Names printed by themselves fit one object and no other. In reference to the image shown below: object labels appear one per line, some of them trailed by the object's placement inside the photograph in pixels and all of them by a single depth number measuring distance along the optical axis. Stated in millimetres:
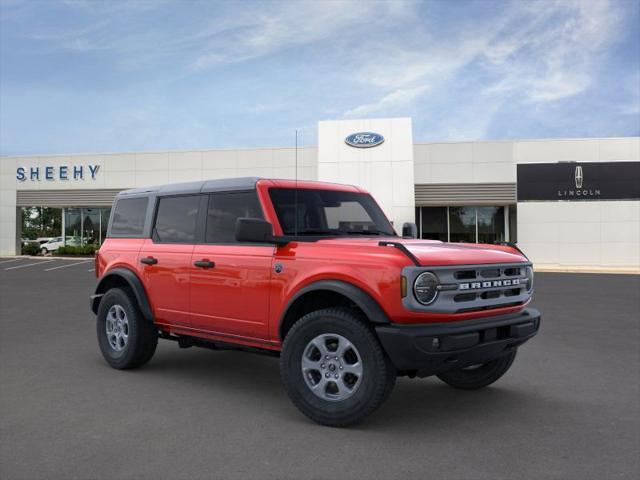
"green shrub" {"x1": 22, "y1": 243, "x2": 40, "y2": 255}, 35062
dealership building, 27844
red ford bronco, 4152
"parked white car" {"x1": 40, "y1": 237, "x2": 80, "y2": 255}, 35875
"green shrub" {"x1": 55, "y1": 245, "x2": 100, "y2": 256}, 33750
